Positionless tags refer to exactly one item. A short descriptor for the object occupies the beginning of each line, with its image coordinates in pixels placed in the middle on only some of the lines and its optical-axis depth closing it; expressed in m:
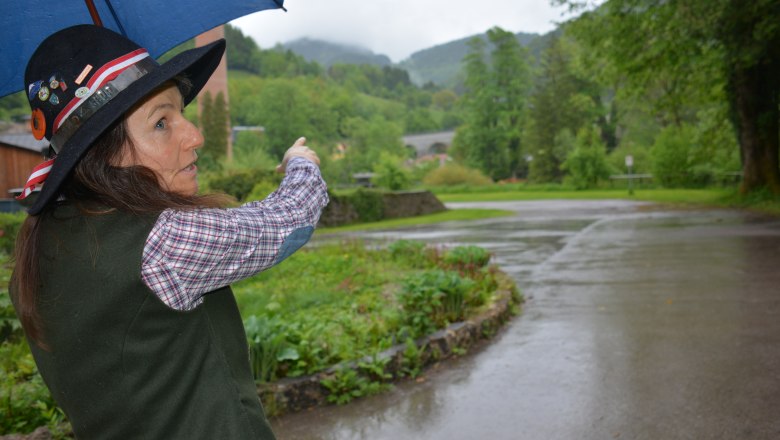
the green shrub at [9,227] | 13.30
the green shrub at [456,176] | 59.97
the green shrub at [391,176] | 36.41
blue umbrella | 2.20
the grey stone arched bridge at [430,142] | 144.75
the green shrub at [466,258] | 9.70
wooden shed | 27.83
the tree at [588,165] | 48.59
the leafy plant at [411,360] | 5.64
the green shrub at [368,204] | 27.38
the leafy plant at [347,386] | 5.07
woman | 1.44
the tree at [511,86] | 72.81
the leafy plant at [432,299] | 6.34
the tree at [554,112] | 62.12
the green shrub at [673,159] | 42.31
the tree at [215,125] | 59.25
